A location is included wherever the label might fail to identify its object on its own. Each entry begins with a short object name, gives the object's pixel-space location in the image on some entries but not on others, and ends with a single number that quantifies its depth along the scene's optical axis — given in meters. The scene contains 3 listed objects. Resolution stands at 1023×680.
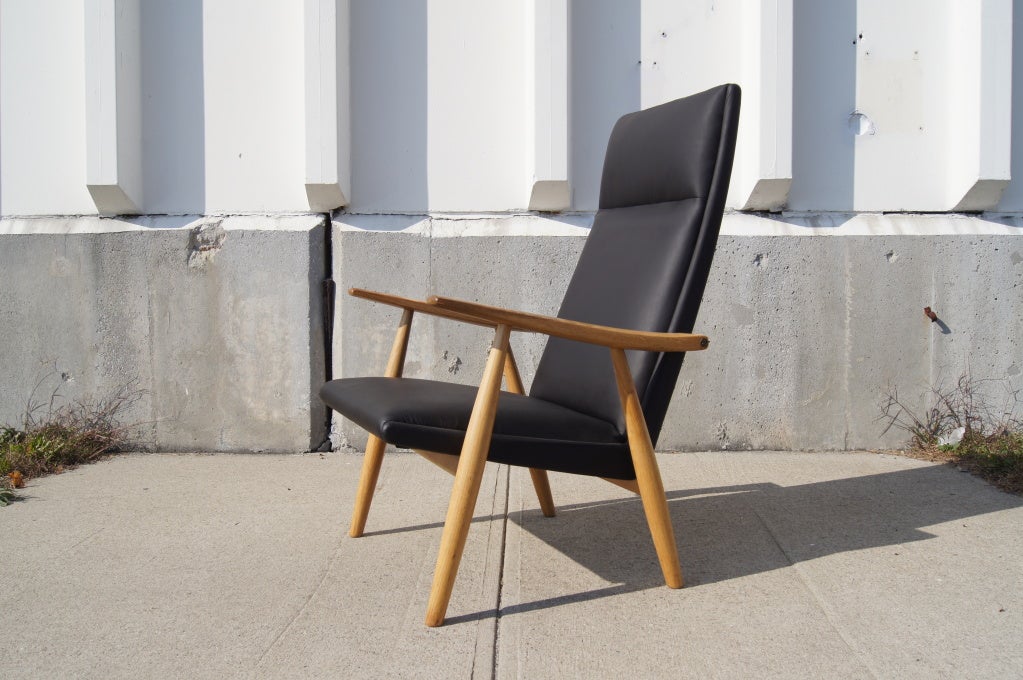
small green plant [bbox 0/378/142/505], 3.37
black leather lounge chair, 1.82
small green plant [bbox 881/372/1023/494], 3.63
